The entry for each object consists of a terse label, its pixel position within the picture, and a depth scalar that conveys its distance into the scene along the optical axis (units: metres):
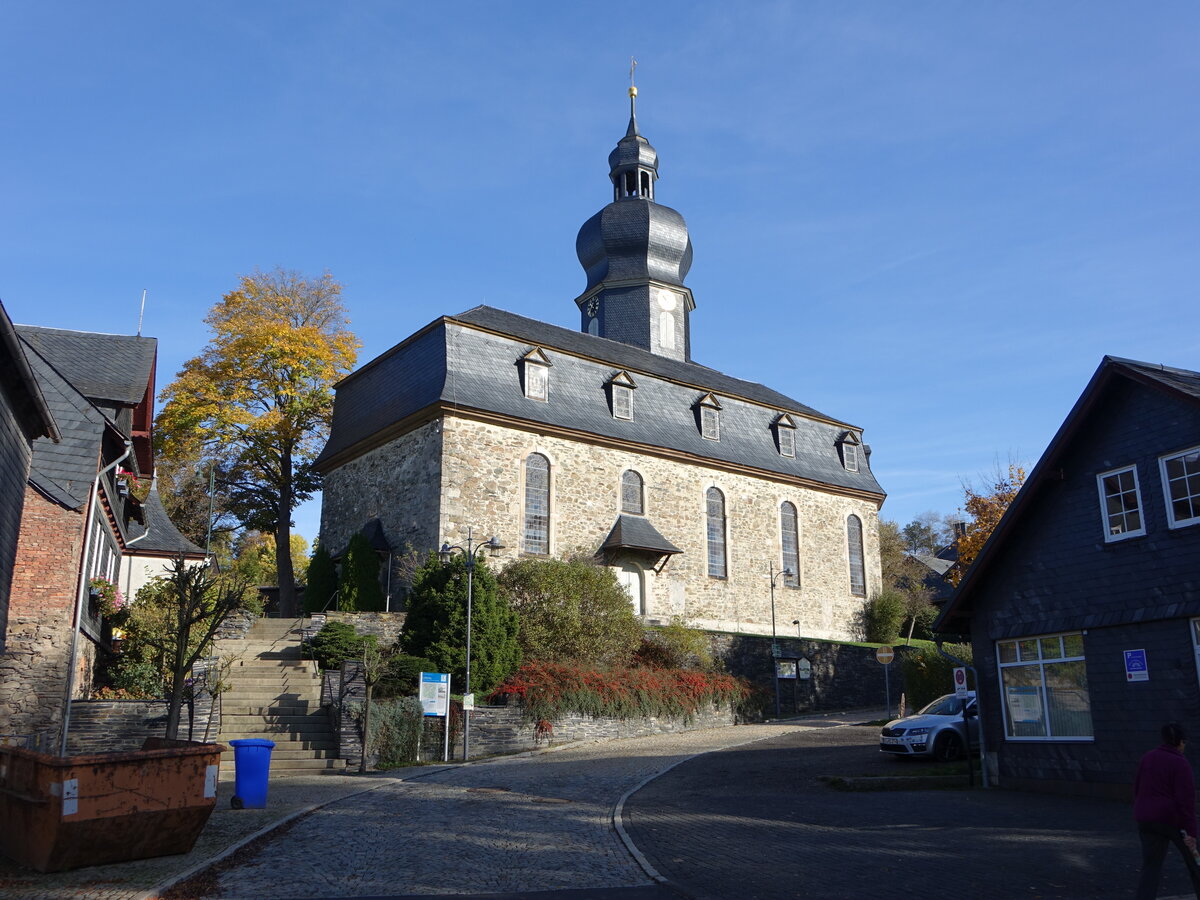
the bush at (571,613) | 24.78
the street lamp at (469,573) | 19.86
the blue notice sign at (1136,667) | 13.95
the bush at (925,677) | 24.48
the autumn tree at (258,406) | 32.91
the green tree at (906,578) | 40.06
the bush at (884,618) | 36.94
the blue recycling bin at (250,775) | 12.66
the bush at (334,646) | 21.98
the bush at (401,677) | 20.52
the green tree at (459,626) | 21.64
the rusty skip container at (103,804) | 8.58
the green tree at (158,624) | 20.56
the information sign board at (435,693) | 18.83
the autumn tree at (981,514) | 36.06
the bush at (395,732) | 18.38
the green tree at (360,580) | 27.77
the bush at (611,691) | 21.77
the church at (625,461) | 28.88
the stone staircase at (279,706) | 18.06
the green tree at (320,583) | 30.03
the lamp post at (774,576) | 34.31
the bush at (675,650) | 26.38
